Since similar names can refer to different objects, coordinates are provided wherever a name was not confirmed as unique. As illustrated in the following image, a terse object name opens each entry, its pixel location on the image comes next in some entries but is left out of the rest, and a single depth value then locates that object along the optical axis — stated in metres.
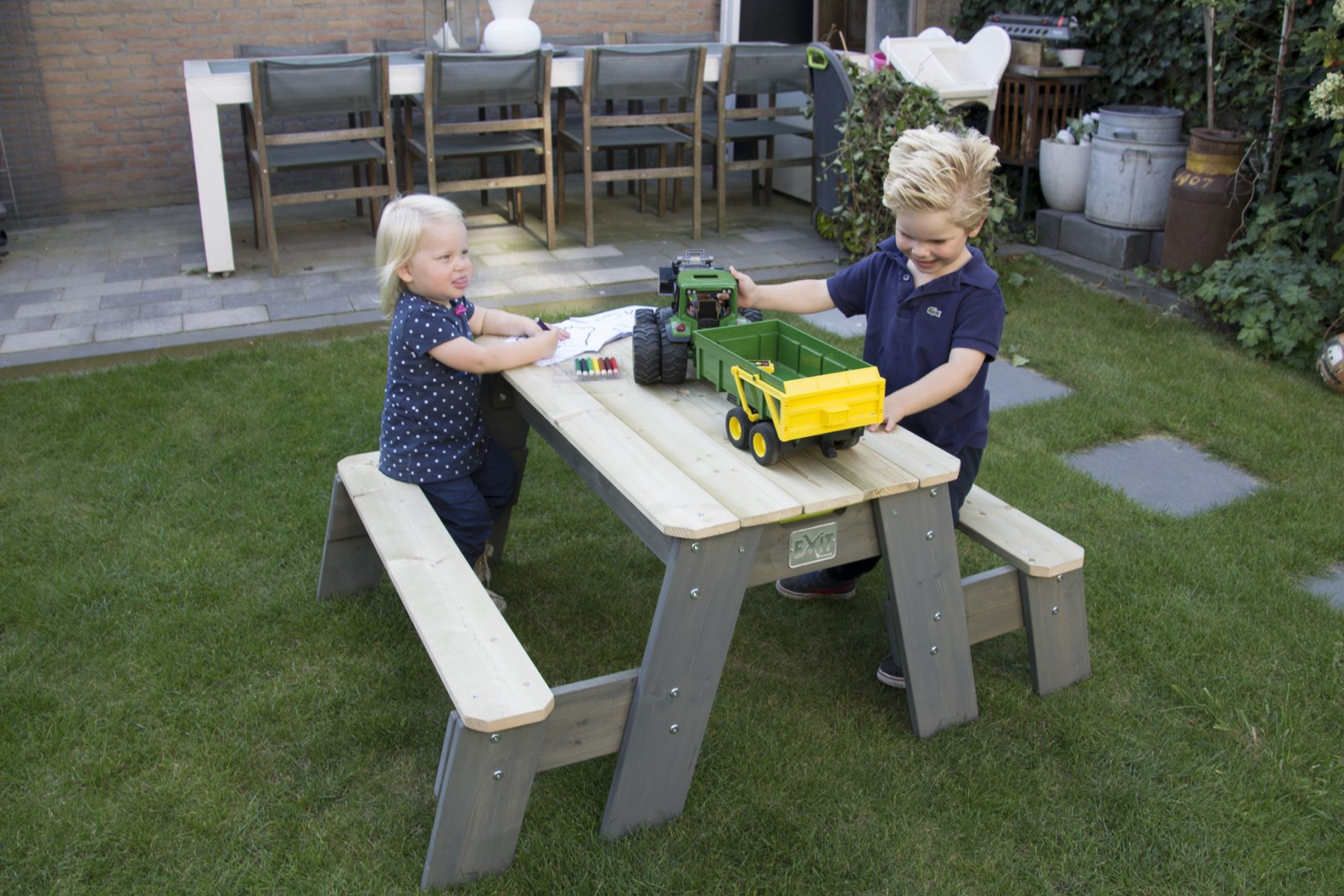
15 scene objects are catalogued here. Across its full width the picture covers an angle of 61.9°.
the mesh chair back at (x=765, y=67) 6.27
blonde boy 2.25
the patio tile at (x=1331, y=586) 2.93
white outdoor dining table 5.29
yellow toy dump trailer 1.96
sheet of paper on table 2.65
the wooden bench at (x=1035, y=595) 2.44
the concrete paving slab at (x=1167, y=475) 3.46
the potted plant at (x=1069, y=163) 6.07
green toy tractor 2.38
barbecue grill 6.28
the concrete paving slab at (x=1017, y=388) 4.21
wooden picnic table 1.94
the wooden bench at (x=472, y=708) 1.86
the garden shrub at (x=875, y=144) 5.31
